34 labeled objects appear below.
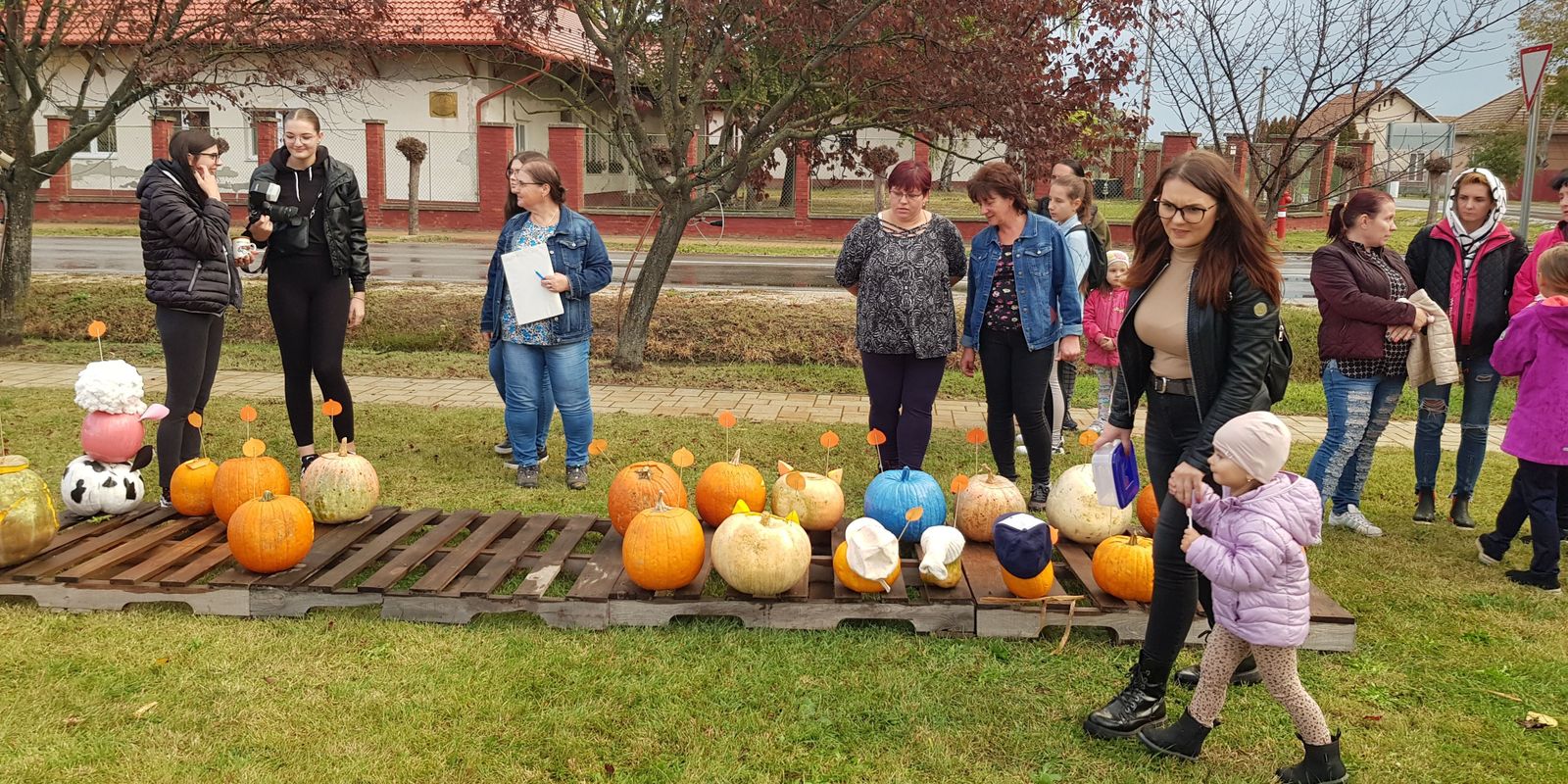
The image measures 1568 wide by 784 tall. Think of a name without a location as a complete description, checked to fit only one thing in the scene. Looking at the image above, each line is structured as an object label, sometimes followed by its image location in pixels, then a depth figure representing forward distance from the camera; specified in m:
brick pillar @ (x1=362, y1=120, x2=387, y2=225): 28.77
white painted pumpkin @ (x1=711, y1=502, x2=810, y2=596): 4.29
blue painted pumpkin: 5.02
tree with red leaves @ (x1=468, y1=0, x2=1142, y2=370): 9.07
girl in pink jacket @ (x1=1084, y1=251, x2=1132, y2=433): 7.64
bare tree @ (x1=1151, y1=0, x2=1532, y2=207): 8.47
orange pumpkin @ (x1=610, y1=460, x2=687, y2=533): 4.99
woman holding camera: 5.94
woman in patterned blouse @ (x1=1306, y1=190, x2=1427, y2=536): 5.80
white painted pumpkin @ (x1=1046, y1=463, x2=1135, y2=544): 5.08
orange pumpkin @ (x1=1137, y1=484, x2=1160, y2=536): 5.34
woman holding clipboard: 6.34
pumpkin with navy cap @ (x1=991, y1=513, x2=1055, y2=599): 4.11
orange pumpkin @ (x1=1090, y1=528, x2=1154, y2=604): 4.34
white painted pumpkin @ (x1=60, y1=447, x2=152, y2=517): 5.30
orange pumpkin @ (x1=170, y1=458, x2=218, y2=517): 5.25
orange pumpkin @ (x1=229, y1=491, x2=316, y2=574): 4.46
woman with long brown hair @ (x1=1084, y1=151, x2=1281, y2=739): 3.32
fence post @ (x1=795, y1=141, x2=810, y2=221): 27.14
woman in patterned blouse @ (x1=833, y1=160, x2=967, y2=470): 5.82
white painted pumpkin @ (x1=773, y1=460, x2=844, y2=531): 5.13
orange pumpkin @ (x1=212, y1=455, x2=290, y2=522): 5.04
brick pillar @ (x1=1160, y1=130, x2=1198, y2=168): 25.38
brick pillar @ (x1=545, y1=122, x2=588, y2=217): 28.59
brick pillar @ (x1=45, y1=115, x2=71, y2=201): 29.31
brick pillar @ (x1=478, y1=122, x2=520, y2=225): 28.19
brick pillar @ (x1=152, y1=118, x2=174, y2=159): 30.38
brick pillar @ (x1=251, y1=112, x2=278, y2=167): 28.58
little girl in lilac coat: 3.08
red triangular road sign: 10.63
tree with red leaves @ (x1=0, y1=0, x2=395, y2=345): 10.89
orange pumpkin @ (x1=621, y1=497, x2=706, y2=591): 4.33
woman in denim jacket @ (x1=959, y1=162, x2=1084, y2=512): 5.82
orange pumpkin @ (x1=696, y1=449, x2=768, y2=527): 5.19
